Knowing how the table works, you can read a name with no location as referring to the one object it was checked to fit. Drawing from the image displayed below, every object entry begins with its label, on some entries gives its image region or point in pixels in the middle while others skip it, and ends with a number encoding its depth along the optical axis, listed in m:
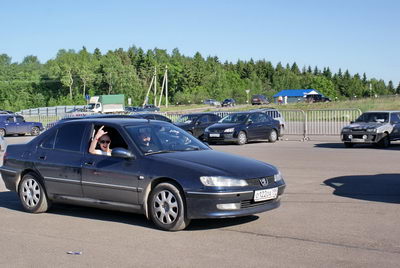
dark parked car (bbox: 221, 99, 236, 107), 105.57
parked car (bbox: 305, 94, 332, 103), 102.02
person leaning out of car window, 8.79
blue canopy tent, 143.65
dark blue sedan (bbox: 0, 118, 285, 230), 7.50
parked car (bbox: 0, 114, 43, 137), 37.16
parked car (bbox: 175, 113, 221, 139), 28.97
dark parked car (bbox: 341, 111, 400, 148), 21.47
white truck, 72.06
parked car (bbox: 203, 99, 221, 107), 110.69
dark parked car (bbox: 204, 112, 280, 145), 25.23
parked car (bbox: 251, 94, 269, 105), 97.00
